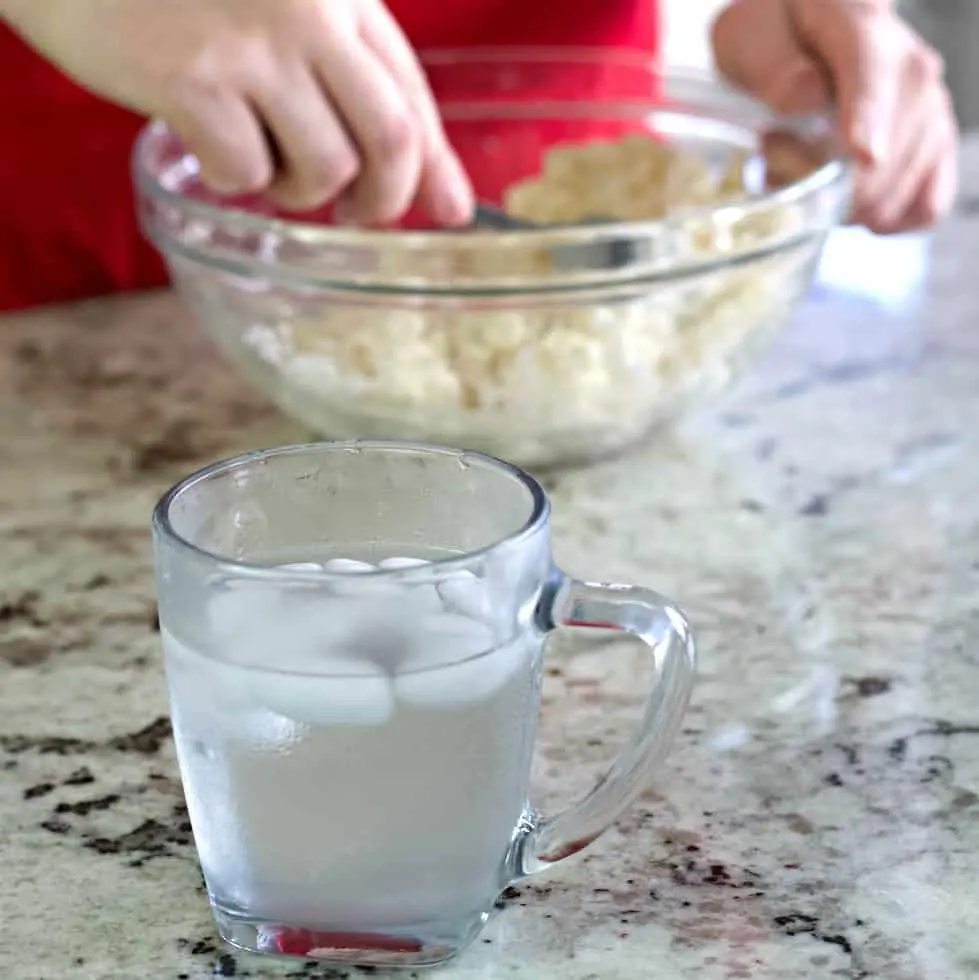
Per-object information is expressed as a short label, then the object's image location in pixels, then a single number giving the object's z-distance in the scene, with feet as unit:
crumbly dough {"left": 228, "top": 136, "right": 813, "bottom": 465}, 2.53
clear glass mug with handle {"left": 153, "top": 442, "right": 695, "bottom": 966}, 1.66
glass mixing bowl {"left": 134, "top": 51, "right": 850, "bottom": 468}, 2.47
